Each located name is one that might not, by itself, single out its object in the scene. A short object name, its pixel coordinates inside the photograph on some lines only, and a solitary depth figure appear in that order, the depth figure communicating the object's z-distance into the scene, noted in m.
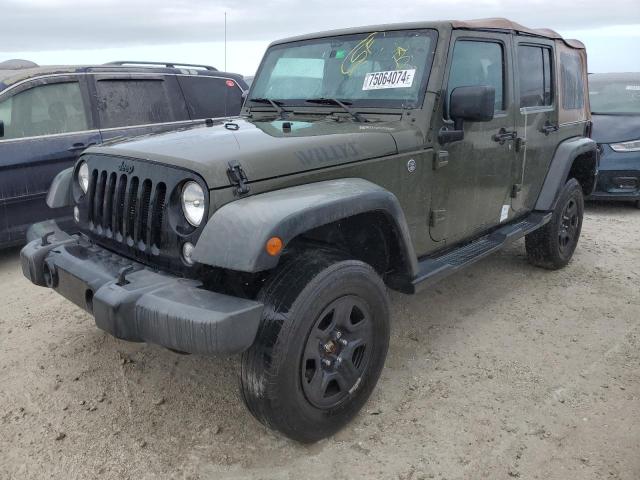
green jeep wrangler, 2.19
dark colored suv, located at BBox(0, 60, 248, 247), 4.86
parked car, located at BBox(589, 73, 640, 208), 6.99
